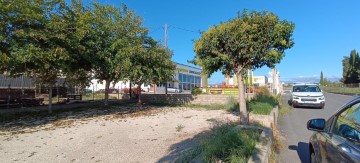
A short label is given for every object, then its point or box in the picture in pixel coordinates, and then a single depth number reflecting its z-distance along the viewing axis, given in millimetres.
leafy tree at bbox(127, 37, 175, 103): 15859
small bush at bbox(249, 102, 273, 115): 12703
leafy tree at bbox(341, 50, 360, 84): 63934
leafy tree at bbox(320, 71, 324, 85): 114762
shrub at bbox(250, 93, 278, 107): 17641
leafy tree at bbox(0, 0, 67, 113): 9742
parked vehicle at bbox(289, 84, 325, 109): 18688
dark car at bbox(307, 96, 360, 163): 2871
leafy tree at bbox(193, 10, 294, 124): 8570
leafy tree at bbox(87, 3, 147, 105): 13984
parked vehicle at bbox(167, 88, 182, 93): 39891
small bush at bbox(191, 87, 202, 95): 27353
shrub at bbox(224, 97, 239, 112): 16781
